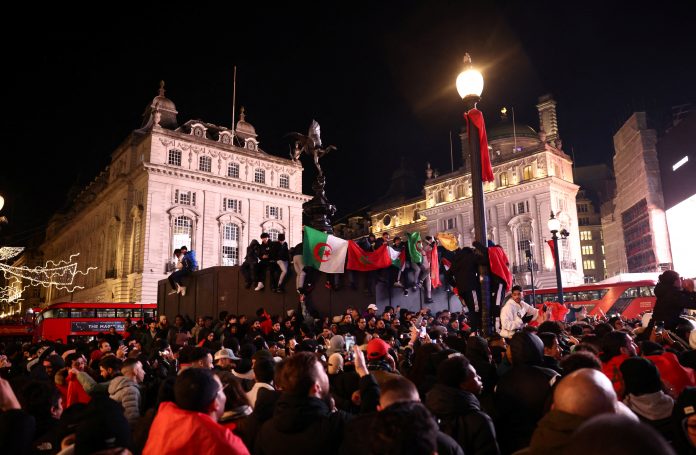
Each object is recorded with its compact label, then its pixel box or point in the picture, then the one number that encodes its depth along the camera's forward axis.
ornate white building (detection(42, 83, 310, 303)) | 53.53
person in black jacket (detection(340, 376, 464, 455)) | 2.44
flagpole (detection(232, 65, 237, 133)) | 59.12
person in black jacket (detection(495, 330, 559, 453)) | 4.46
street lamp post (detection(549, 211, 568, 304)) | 20.77
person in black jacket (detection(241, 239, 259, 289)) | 18.14
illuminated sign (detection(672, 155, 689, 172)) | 49.69
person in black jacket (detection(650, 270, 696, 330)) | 8.22
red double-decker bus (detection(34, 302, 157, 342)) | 30.88
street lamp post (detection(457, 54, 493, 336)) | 8.73
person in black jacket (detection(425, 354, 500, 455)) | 3.78
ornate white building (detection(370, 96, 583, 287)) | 59.44
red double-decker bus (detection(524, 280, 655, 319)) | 29.33
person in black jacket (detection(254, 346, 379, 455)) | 3.51
